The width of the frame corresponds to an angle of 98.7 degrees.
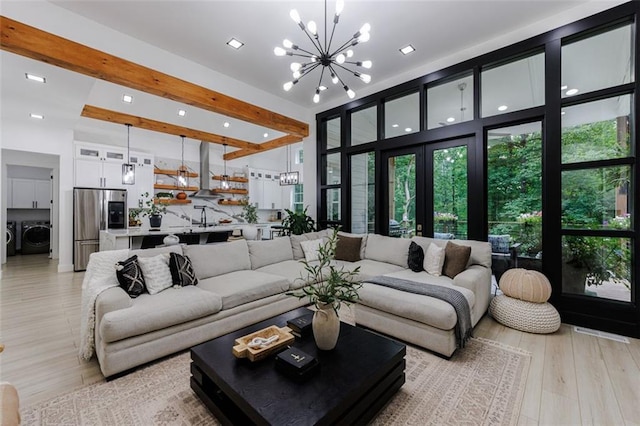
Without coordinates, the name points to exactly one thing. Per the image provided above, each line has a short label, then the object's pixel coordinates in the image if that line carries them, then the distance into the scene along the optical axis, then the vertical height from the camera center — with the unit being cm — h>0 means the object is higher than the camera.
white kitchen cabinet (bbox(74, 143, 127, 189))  588 +103
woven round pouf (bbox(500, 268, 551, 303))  292 -81
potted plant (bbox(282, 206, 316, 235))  553 -24
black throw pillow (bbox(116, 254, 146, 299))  251 -61
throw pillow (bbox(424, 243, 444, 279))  338 -60
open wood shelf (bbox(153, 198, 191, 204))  721 +31
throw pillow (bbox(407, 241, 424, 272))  354 -60
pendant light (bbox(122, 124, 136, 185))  546 +78
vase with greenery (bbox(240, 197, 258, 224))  902 +0
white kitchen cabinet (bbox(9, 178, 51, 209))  743 +52
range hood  805 +135
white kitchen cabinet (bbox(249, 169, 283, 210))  926 +80
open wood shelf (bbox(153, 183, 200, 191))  726 +69
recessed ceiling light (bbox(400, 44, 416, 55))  377 +227
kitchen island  463 -47
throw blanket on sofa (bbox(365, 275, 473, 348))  240 -77
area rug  168 -127
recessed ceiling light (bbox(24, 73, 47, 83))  359 +179
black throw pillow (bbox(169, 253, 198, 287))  285 -61
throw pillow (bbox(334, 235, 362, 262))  429 -58
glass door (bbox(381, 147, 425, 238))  445 +34
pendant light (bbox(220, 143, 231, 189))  758 +103
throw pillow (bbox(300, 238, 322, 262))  432 -59
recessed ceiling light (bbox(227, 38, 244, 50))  354 +222
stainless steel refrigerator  570 -11
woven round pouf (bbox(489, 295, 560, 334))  283 -110
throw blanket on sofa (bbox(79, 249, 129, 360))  226 -65
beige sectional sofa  214 -84
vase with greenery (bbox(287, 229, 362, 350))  177 -62
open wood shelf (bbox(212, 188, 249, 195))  842 +67
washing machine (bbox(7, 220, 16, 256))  702 -68
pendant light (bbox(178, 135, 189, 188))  655 +99
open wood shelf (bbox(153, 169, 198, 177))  735 +109
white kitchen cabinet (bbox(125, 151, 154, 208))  669 +87
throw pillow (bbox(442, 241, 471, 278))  324 -57
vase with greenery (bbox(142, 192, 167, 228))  556 +3
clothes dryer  743 -67
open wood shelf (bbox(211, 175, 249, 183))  842 +107
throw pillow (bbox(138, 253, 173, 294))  266 -60
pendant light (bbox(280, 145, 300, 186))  752 +93
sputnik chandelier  229 +152
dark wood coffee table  132 -93
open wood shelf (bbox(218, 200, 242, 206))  862 +32
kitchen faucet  821 -9
